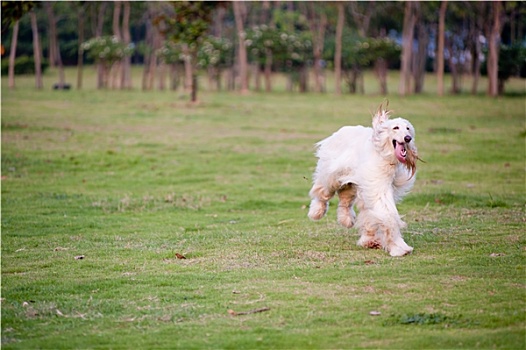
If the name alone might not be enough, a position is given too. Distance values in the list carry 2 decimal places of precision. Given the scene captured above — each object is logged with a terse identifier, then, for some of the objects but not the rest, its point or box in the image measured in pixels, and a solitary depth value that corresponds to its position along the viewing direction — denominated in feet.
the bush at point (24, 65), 436.19
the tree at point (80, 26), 363.30
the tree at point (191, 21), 224.77
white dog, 63.57
